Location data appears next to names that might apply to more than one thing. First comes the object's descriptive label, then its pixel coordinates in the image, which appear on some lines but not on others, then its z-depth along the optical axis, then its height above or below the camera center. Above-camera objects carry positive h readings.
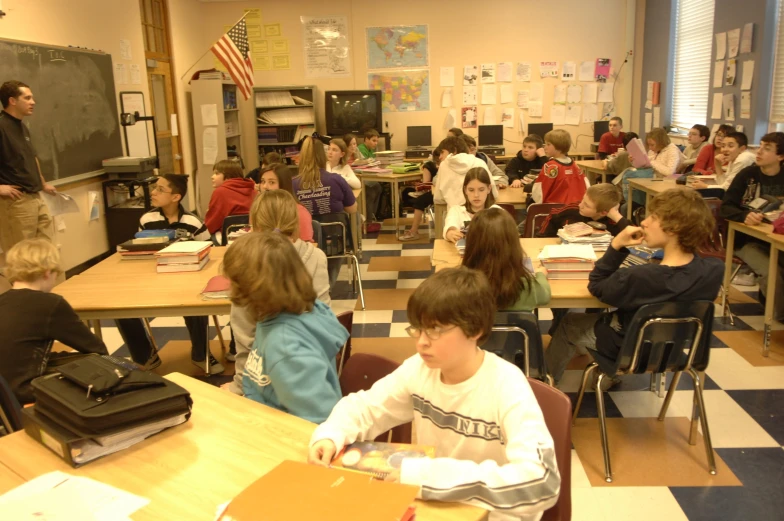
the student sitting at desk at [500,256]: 2.56 -0.50
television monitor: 9.48 +0.23
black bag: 1.47 -0.60
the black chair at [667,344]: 2.52 -0.85
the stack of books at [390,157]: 7.66 -0.35
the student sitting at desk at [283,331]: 1.77 -0.56
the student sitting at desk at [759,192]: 4.19 -0.47
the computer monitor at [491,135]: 9.42 -0.16
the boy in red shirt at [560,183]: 4.99 -0.45
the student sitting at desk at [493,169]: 6.15 -0.43
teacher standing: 4.75 -0.28
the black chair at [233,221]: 4.15 -0.56
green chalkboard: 5.34 +0.26
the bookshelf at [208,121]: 8.62 +0.14
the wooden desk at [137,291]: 2.85 -0.71
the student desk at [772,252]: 3.64 -0.73
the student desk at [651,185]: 5.63 -0.56
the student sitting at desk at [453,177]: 5.53 -0.43
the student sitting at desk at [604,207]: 3.48 -0.45
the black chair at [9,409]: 2.02 -0.82
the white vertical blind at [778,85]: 6.02 +0.28
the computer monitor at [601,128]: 9.48 -0.10
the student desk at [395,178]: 6.91 -0.54
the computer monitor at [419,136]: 9.52 -0.15
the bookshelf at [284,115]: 9.69 +0.20
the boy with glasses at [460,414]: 1.26 -0.63
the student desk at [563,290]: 2.78 -0.70
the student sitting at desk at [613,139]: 8.59 -0.24
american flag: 6.75 +0.76
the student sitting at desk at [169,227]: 3.73 -0.57
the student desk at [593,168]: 7.47 -0.53
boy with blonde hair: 2.33 -0.65
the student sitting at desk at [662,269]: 2.55 -0.57
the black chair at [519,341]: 2.52 -0.82
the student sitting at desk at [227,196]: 4.35 -0.43
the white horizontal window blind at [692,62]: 7.53 +0.67
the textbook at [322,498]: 1.15 -0.65
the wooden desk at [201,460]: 1.32 -0.72
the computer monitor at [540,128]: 9.48 -0.08
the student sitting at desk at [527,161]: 6.41 -0.37
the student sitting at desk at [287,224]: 2.99 -0.42
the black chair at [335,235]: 4.77 -0.76
